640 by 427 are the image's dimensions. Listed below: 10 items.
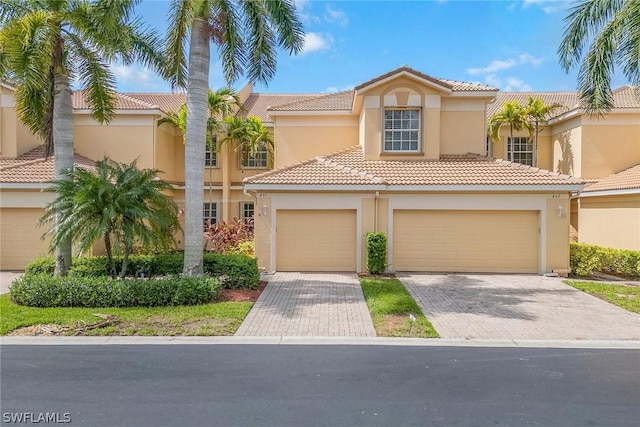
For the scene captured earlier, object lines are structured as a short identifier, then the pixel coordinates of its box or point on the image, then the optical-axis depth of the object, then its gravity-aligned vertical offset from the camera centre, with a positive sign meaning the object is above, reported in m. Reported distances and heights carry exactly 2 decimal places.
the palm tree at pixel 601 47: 11.26 +5.15
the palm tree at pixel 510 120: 19.97 +4.77
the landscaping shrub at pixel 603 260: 14.22 -1.84
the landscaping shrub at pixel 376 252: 13.63 -1.52
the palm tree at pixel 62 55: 9.60 +4.14
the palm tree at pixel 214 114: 19.03 +4.93
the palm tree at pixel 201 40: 10.61 +4.86
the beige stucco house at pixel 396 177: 14.34 +1.31
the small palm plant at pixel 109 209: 9.86 -0.04
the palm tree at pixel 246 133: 20.25 +4.03
